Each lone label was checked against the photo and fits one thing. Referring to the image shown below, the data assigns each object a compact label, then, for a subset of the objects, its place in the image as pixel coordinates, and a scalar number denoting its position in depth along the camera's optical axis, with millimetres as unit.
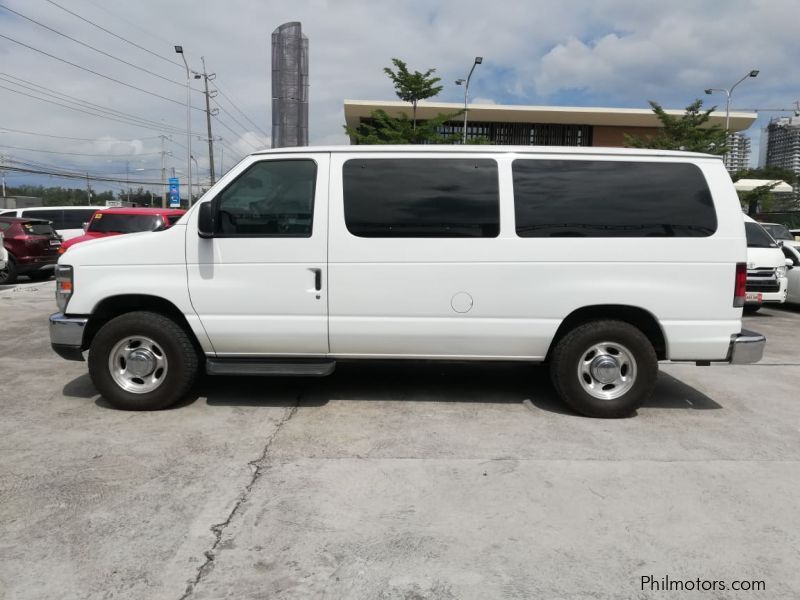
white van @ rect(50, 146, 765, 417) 4691
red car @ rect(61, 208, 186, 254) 11570
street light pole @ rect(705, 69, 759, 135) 30108
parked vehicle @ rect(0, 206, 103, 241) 17828
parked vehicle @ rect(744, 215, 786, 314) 10219
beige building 39375
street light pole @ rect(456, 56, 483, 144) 29773
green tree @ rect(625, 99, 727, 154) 24078
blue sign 35875
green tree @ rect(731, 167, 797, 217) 24453
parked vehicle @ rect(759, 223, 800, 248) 14987
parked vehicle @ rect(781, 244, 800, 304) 11555
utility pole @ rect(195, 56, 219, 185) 38469
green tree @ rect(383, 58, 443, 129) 25552
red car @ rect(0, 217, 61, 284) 14164
